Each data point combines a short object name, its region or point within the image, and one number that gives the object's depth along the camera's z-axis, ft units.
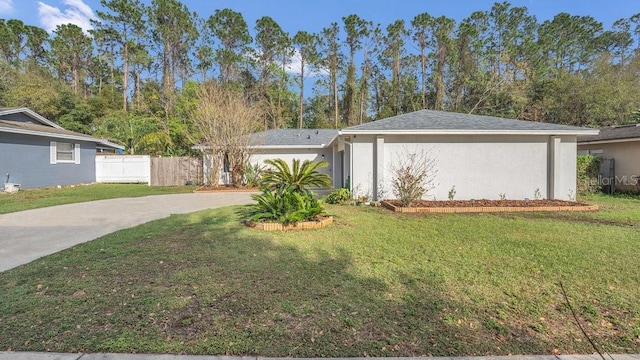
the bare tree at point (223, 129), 51.88
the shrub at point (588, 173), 42.93
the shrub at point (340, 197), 34.78
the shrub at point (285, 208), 22.29
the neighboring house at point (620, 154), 41.93
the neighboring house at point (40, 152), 46.60
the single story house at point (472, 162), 34.12
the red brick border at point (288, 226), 21.91
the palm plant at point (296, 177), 26.16
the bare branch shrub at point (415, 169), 32.32
